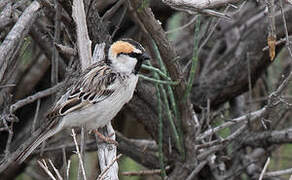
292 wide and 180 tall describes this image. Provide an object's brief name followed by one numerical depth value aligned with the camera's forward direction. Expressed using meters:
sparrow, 6.79
